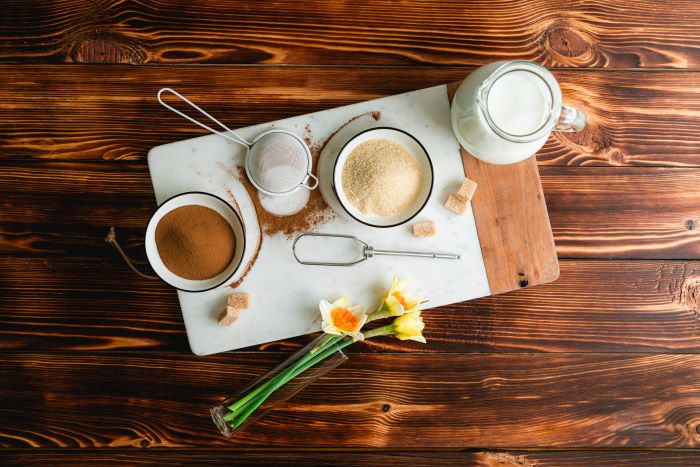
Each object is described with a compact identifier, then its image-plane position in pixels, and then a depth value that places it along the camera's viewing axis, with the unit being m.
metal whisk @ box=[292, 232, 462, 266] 0.92
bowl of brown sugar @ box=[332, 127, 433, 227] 0.89
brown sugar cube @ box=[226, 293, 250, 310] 0.92
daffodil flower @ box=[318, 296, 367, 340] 0.86
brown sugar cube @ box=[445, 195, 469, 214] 0.92
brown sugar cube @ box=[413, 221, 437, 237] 0.93
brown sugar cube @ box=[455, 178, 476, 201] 0.91
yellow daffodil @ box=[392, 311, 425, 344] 0.88
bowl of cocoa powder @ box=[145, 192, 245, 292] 0.88
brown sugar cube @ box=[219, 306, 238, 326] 0.90
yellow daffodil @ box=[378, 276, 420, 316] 0.88
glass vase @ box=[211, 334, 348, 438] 0.94
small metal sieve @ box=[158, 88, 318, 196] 0.89
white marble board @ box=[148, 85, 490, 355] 0.93
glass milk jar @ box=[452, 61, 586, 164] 0.81
